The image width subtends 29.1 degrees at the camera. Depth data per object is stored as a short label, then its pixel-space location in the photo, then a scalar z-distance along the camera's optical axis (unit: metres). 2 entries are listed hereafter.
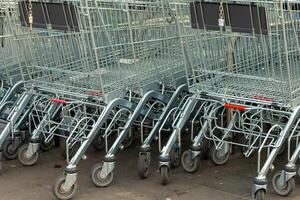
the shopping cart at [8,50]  5.84
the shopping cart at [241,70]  4.67
